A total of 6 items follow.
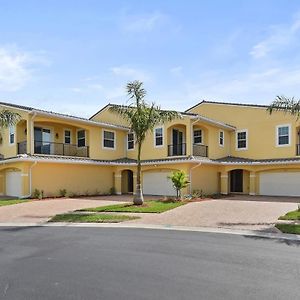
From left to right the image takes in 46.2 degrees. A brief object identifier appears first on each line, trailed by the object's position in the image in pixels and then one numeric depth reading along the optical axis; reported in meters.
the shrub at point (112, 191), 29.06
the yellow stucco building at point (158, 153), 24.91
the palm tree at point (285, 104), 15.35
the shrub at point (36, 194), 23.56
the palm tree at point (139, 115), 19.03
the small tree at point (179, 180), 21.42
